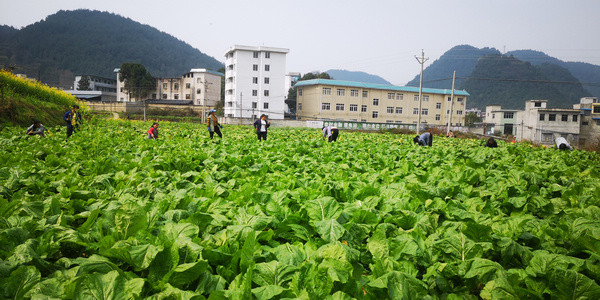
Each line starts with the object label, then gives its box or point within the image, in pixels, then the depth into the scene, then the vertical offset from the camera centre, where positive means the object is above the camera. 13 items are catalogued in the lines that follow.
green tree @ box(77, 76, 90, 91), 86.62 +8.81
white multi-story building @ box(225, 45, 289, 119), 60.41 +7.79
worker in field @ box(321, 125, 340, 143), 17.30 -0.50
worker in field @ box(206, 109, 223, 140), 14.19 -0.09
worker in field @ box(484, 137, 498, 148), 14.49 -0.64
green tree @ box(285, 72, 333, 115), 76.99 +8.16
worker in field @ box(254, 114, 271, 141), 14.99 -0.21
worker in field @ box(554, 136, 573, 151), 13.13 -0.53
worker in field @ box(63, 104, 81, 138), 11.01 -0.12
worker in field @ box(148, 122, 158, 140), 13.19 -0.59
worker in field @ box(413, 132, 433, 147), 14.17 -0.55
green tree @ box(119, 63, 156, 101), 77.56 +9.26
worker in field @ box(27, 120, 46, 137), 10.91 -0.55
